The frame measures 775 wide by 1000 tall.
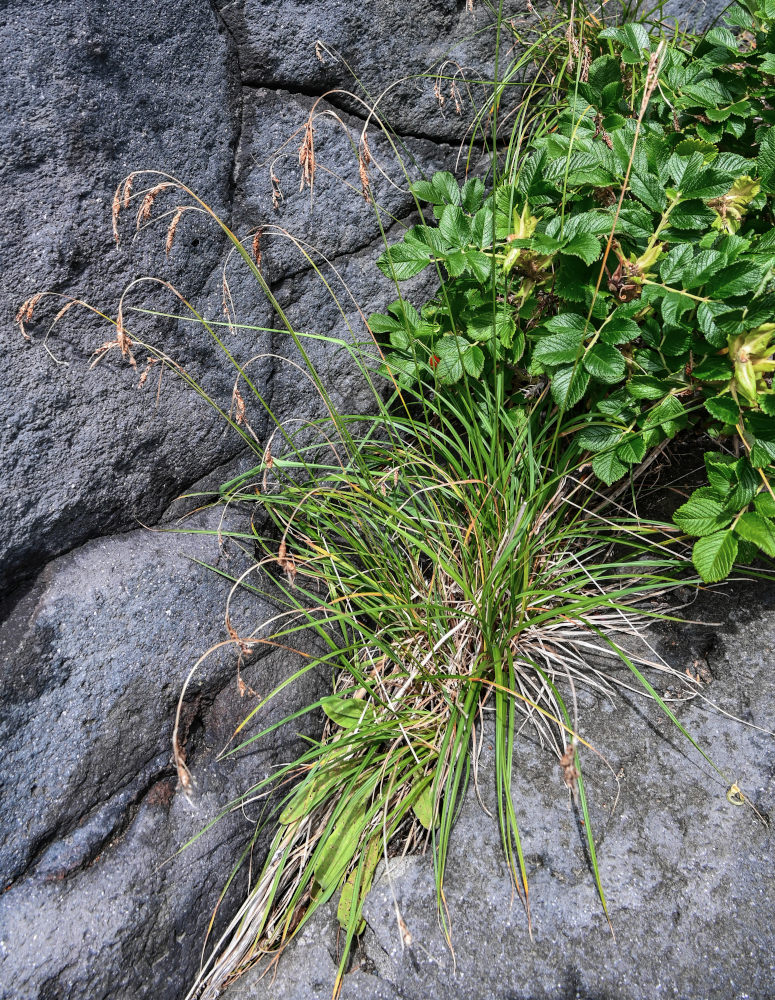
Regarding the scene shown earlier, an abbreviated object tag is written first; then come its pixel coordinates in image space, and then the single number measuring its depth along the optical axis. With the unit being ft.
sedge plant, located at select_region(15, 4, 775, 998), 2.00
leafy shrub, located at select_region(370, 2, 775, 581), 1.96
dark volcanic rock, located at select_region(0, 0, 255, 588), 1.99
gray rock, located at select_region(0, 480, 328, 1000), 1.93
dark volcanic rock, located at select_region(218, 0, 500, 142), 2.29
